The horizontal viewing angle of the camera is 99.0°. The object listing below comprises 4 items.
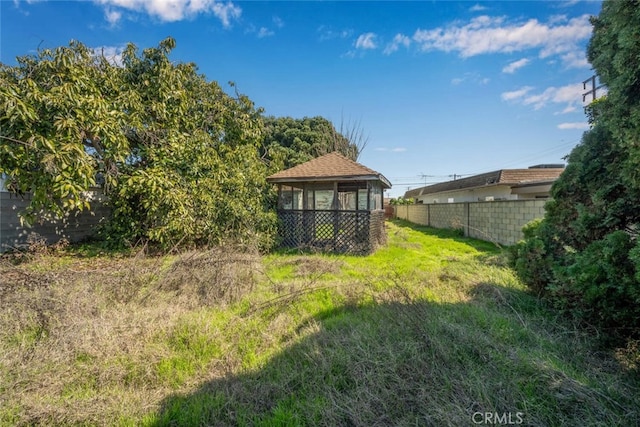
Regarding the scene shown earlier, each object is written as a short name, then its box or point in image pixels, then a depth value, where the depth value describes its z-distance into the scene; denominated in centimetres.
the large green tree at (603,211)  225
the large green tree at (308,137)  1812
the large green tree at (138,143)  504
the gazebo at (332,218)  813
